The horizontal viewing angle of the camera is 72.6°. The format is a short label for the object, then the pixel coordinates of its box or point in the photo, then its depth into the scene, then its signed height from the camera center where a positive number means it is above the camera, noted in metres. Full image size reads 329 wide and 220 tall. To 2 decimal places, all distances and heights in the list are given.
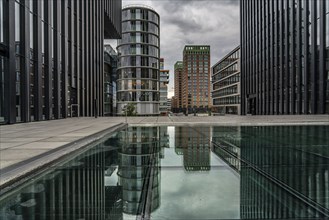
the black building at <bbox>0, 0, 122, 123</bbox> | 19.22 +5.83
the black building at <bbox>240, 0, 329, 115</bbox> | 37.06 +10.49
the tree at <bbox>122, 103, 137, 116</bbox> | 51.03 -0.57
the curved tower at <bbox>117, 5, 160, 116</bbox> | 63.38 +13.26
